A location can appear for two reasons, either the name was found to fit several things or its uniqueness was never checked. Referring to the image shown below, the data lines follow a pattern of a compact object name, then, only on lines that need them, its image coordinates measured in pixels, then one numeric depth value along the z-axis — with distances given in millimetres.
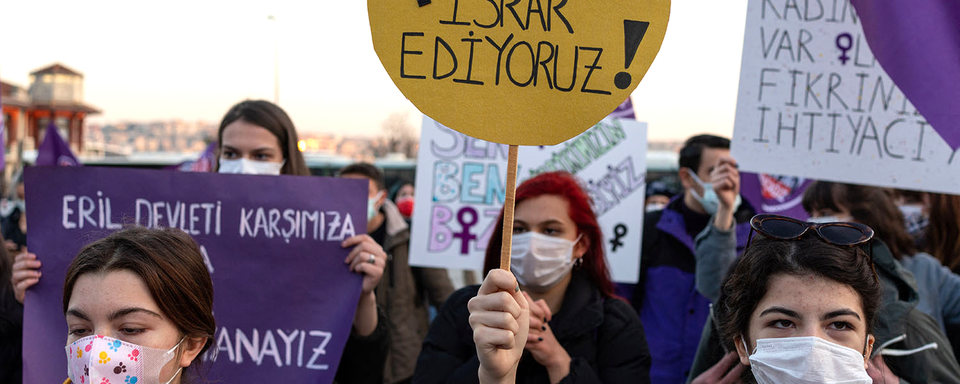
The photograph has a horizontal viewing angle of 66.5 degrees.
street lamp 35344
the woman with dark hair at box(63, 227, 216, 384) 1896
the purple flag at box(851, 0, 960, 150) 2928
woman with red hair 2451
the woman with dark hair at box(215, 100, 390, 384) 2760
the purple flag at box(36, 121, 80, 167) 7445
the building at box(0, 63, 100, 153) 39688
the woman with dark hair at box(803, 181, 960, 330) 3148
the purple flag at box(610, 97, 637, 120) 4934
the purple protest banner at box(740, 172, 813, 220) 6566
